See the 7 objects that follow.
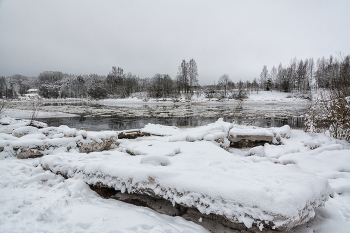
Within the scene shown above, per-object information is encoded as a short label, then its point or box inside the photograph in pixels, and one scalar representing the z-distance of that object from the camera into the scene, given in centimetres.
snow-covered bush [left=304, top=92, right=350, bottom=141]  549
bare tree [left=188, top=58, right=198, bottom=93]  5562
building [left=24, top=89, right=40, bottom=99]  7491
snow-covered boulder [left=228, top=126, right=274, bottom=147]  621
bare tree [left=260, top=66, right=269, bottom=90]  6496
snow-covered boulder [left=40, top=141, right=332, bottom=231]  187
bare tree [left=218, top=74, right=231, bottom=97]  5538
